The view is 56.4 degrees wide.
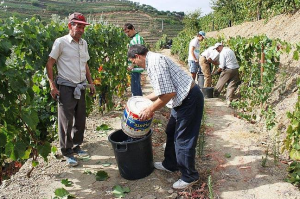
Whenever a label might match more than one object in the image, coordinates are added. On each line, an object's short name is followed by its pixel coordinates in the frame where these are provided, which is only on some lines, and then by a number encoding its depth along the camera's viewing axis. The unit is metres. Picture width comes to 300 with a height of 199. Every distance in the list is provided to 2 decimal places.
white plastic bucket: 2.99
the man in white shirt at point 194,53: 7.46
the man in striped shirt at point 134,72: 5.45
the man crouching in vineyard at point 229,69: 7.02
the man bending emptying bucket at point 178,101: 2.73
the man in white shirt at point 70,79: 3.42
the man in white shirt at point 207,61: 8.01
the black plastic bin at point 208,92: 7.77
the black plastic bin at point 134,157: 3.23
